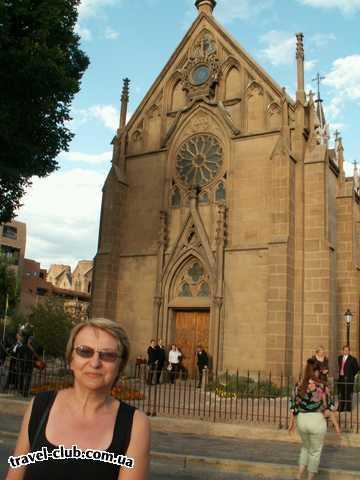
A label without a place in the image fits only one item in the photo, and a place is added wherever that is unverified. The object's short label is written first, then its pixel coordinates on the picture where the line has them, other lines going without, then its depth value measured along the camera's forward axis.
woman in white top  20.39
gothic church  20.69
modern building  69.31
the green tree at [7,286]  46.16
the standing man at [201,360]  20.39
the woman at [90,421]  2.15
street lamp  20.50
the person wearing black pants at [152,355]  20.00
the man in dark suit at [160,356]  20.16
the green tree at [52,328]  30.36
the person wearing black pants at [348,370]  13.41
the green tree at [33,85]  14.81
